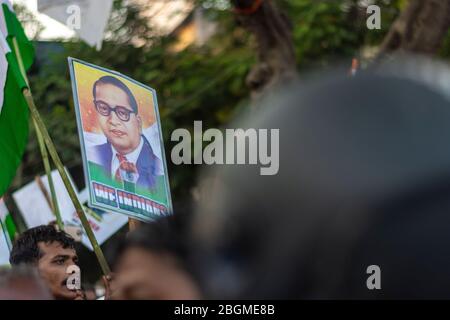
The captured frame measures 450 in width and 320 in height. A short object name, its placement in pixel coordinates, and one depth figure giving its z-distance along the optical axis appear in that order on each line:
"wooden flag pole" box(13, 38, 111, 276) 4.80
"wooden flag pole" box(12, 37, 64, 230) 6.05
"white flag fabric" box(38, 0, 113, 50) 6.52
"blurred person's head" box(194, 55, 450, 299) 1.27
